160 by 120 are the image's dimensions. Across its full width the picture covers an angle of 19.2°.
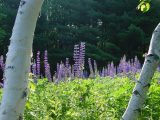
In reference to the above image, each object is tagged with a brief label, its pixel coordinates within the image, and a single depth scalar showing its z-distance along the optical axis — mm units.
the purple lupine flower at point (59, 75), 9947
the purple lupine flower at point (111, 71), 12614
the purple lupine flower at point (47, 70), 10780
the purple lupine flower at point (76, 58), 8469
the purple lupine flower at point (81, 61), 8080
